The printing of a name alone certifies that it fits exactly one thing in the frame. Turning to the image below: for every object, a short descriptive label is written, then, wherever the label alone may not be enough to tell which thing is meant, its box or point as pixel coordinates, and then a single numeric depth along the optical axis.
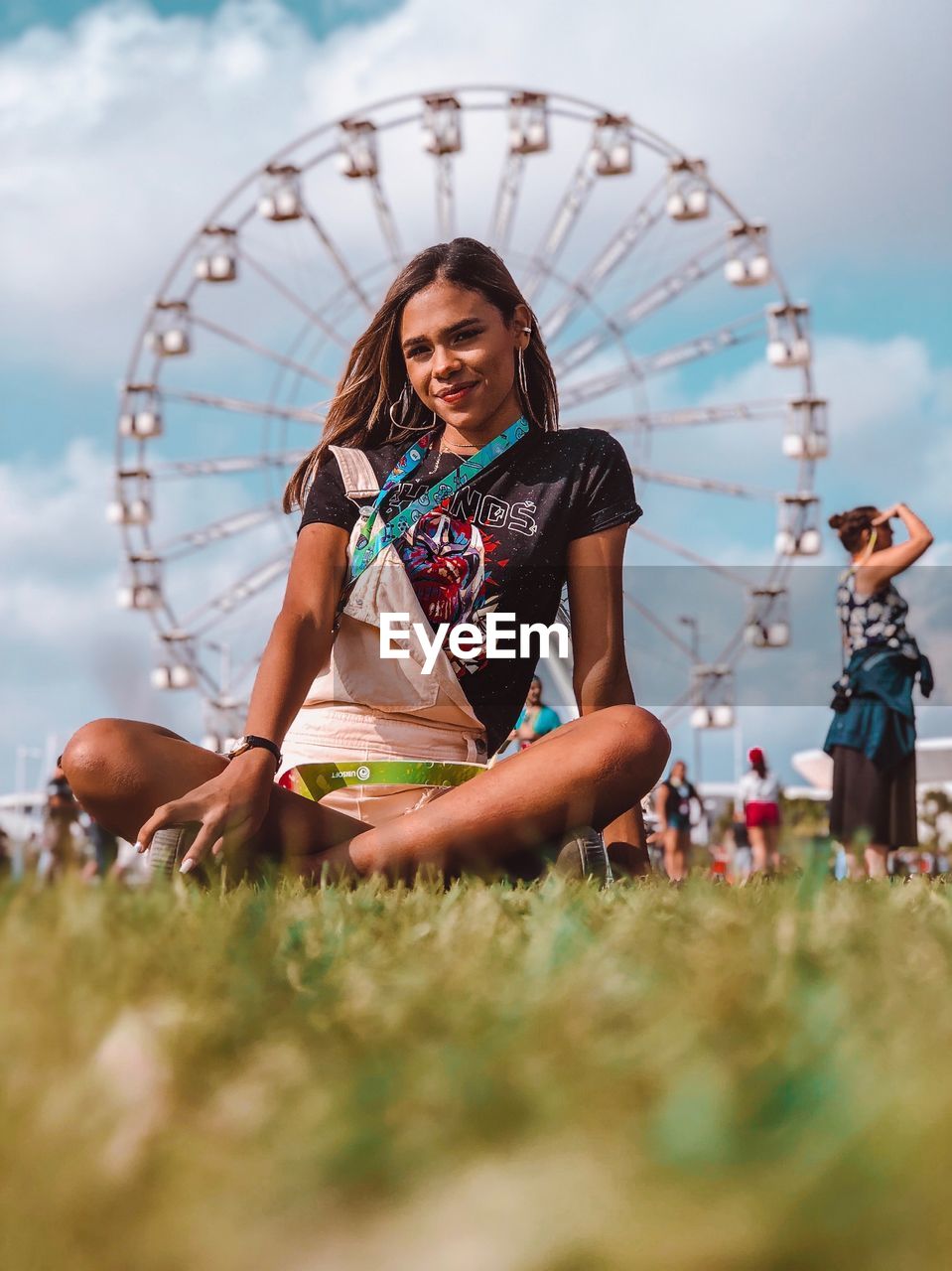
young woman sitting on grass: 2.53
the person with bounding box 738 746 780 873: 10.87
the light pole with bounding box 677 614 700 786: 17.80
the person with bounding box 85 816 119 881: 10.80
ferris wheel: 17.73
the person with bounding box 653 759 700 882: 11.93
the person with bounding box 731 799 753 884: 12.60
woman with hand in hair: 5.89
